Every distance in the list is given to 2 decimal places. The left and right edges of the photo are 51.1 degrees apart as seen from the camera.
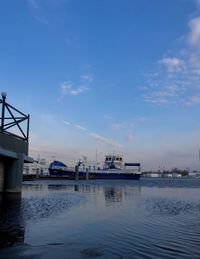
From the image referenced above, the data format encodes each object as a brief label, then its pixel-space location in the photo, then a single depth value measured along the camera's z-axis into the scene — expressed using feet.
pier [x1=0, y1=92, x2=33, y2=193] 66.69
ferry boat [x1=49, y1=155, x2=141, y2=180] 299.29
